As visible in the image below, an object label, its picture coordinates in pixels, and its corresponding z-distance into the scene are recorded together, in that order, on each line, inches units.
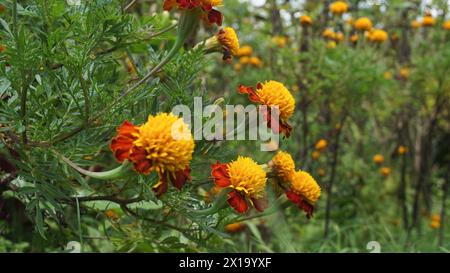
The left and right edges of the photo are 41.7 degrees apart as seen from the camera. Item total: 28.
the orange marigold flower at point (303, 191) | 40.4
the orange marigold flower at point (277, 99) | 37.5
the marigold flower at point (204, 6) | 35.9
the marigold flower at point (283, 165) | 39.2
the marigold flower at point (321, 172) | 116.2
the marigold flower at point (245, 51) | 102.5
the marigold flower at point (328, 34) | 97.8
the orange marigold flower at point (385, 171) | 121.1
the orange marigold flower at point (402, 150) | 117.8
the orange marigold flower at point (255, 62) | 105.9
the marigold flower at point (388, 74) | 107.1
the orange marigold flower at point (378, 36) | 95.7
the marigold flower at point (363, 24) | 96.2
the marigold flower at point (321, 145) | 107.6
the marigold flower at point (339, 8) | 99.2
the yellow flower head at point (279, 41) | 98.3
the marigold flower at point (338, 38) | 100.6
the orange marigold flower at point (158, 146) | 29.8
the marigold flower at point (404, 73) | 114.3
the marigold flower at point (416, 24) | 113.5
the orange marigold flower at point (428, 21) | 106.4
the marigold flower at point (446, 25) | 102.4
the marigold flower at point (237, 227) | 90.4
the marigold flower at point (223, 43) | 41.2
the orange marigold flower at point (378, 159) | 121.9
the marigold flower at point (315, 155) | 108.3
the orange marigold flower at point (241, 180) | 35.3
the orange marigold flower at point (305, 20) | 97.3
